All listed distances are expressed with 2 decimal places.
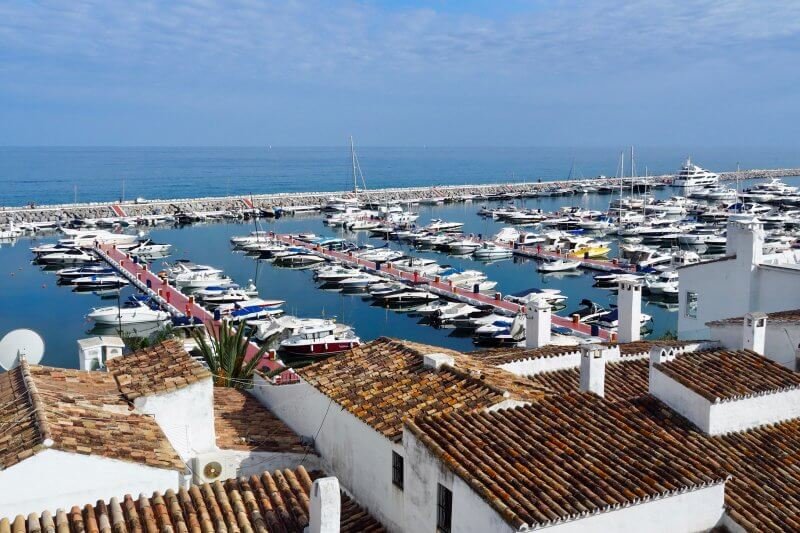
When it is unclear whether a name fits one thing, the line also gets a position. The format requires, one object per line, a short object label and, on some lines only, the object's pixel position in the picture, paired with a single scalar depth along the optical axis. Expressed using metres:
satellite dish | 12.82
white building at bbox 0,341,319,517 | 8.31
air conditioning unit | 10.72
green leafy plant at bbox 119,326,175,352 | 26.44
